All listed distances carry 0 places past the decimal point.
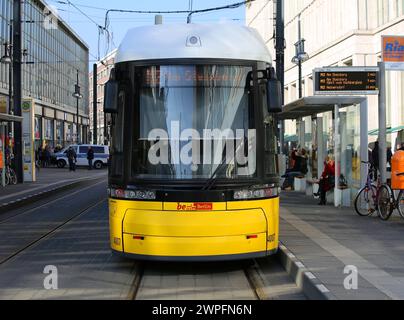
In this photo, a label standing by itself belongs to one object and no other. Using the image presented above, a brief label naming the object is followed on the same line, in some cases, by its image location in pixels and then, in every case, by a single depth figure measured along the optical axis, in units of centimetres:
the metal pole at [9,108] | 4460
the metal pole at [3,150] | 2350
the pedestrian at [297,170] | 1995
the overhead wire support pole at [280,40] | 1930
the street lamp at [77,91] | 5065
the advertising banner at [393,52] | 1291
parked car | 4554
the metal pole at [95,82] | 4659
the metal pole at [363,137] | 1422
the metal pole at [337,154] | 1491
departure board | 1375
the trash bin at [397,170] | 1188
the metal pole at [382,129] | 1323
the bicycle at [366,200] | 1293
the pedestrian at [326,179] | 1545
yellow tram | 735
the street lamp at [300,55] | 2903
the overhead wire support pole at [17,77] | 2458
